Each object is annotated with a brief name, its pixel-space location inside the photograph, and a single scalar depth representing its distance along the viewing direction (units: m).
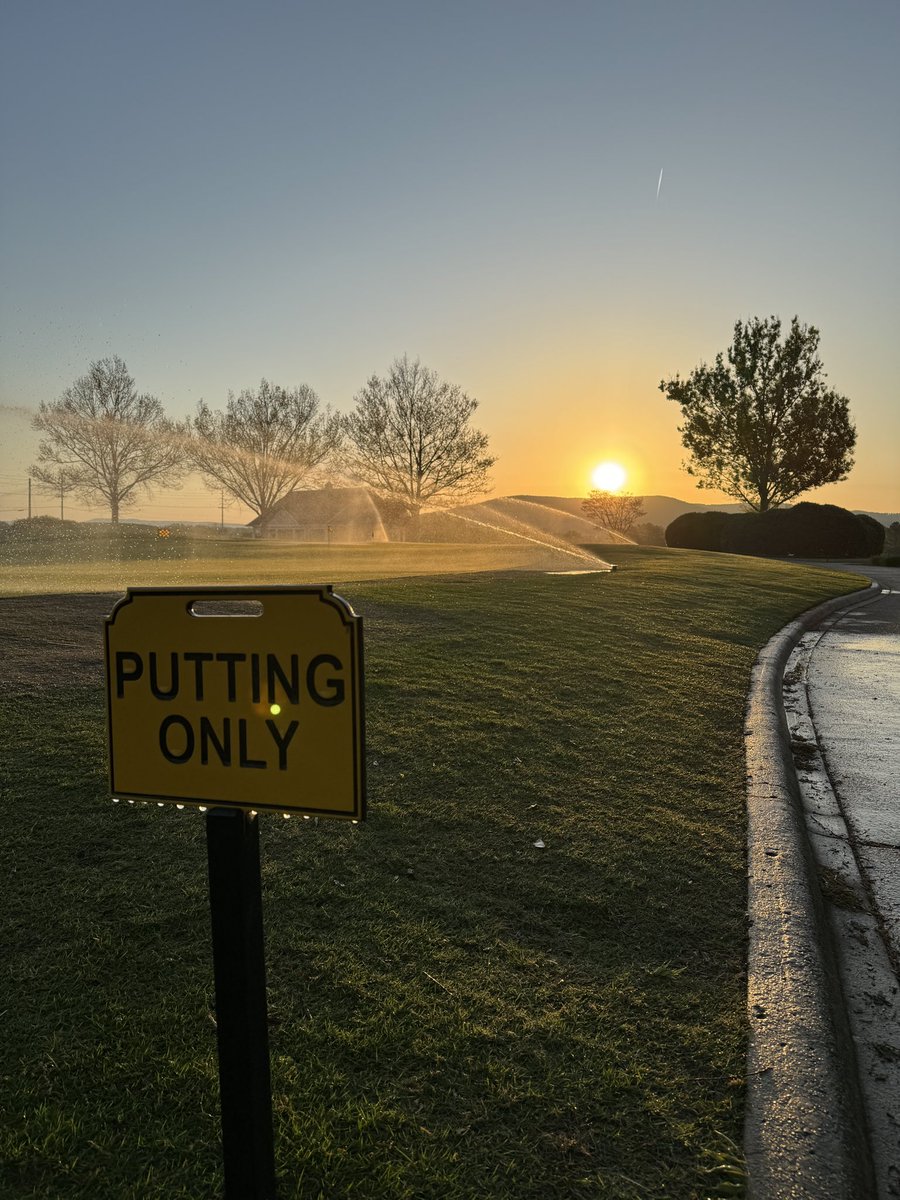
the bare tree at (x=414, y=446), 43.28
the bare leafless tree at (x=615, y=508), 66.75
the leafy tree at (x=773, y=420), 41.34
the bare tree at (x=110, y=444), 38.84
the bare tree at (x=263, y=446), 45.69
